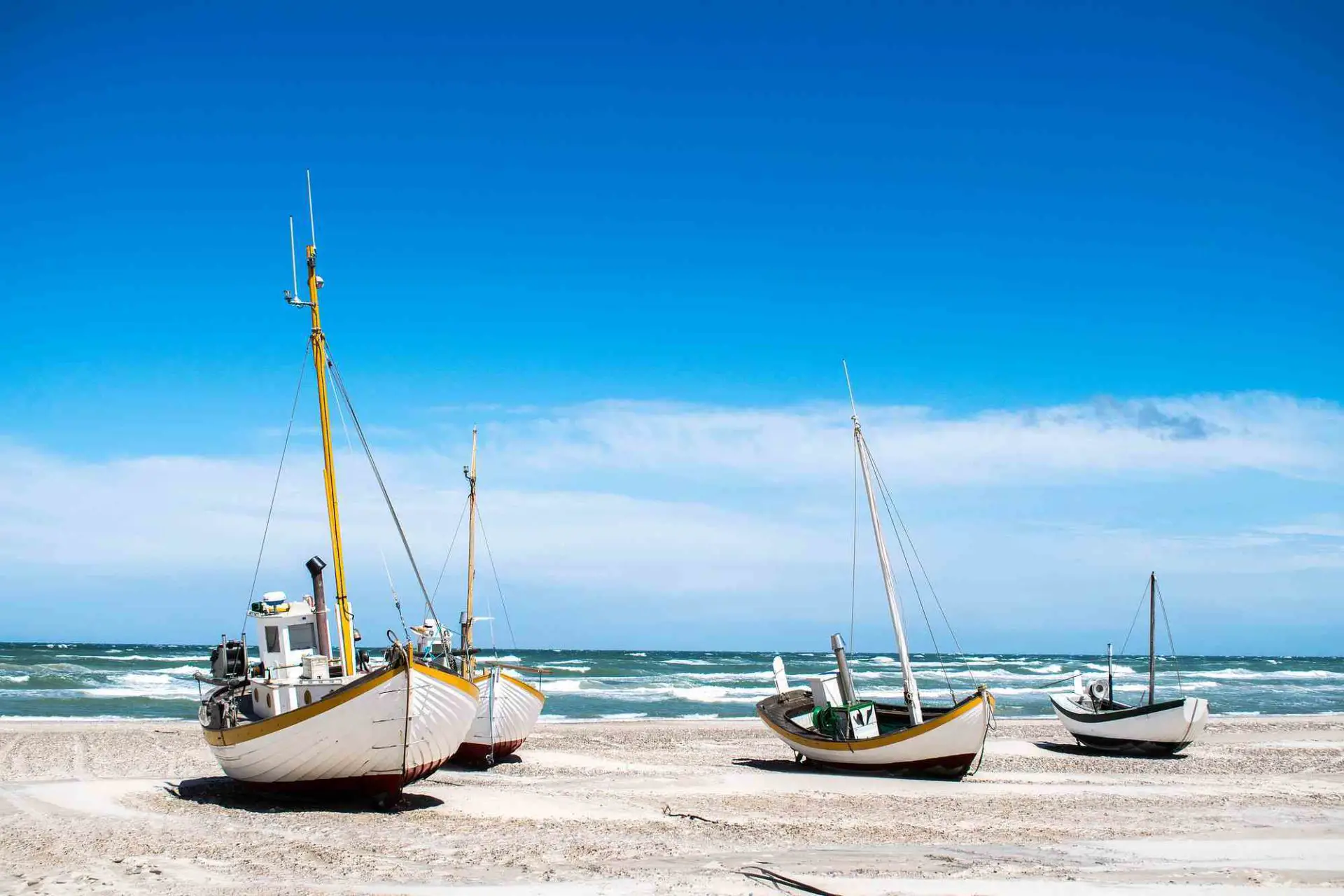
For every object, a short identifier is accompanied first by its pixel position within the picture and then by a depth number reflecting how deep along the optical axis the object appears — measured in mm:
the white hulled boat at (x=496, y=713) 20234
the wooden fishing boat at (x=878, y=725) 19031
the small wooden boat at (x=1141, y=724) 24375
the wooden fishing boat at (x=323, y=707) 13461
